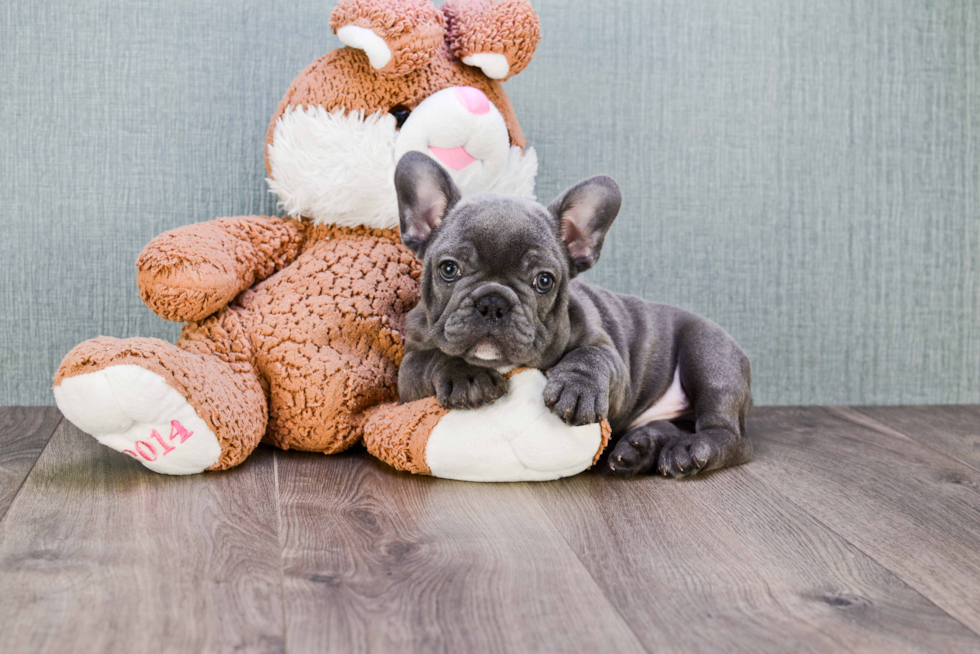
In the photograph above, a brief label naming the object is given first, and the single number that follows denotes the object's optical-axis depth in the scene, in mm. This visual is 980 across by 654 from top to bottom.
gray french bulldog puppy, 1556
